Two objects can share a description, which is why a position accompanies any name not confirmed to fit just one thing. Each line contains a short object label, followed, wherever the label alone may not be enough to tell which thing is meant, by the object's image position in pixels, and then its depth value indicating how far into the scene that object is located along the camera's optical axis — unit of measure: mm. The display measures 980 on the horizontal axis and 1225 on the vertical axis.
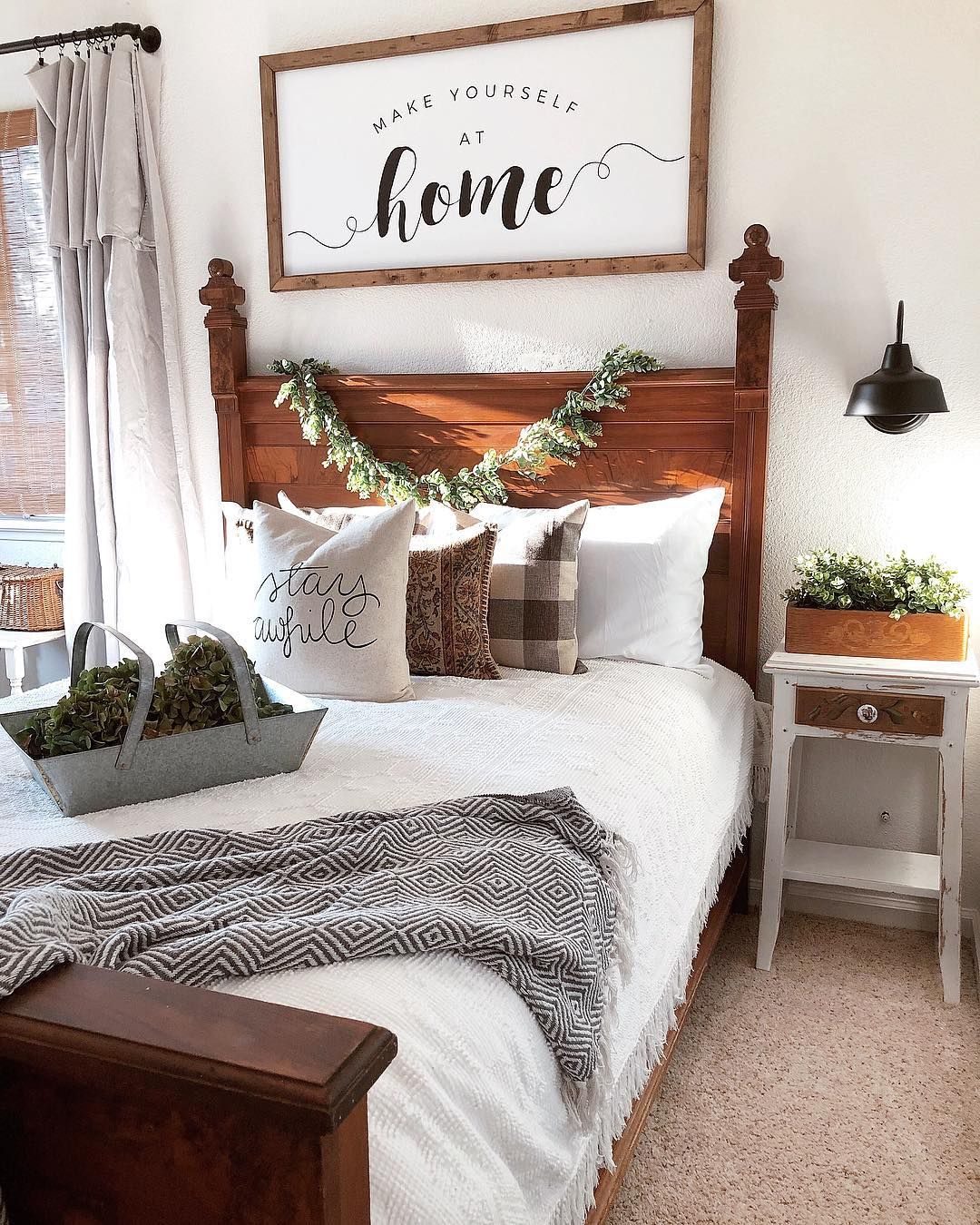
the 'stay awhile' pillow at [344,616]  2209
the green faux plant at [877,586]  2357
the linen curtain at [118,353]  3023
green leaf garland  2668
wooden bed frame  825
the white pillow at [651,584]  2516
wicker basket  3332
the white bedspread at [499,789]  1041
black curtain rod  2979
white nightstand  2283
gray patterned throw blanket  1103
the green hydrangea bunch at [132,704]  1599
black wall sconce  2314
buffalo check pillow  2441
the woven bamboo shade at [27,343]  3393
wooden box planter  2346
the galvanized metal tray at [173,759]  1559
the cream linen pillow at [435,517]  2635
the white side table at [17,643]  3264
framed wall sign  2574
